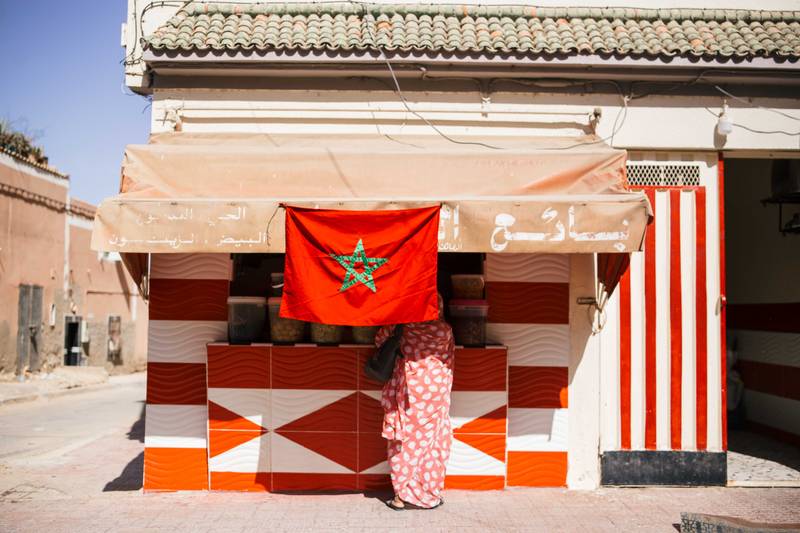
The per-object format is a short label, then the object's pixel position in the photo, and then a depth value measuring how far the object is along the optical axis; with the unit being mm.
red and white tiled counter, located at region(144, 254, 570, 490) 6215
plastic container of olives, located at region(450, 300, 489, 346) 6203
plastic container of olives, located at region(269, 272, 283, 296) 6273
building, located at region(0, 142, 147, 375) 17219
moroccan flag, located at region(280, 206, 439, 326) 5406
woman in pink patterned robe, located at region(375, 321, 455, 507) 5715
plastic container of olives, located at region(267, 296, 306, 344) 6238
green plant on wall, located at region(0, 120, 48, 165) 18156
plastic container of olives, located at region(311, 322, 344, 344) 6227
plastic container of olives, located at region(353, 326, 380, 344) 6250
